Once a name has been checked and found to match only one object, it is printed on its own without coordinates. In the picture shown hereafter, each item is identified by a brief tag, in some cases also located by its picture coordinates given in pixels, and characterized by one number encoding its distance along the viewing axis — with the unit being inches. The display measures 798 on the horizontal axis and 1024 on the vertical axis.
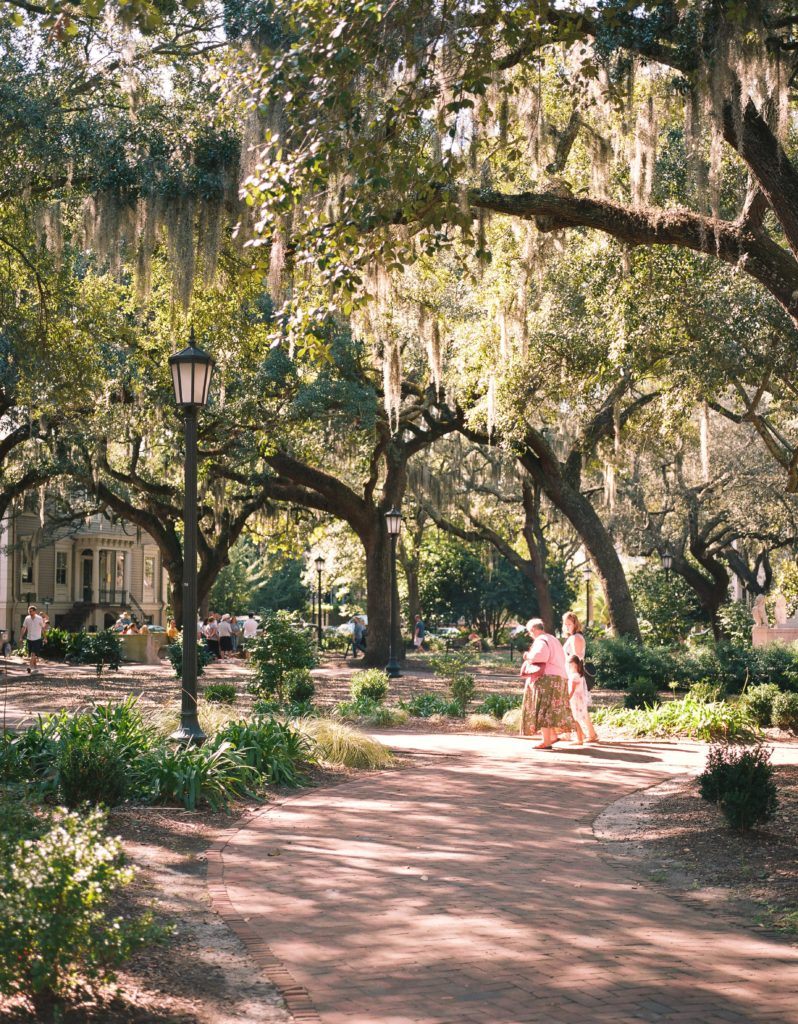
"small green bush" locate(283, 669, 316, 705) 665.6
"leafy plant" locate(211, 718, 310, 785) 431.5
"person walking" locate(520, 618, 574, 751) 538.0
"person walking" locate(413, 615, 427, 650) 2059.5
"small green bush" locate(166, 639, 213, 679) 922.2
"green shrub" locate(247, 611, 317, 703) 668.7
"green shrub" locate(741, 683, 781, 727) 636.6
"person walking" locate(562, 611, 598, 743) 557.0
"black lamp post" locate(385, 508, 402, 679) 1005.2
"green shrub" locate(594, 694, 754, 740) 581.6
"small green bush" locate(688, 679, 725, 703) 689.0
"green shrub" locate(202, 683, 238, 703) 711.7
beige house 2016.5
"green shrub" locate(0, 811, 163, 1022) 167.9
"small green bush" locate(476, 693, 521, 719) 712.4
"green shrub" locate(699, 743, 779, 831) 335.0
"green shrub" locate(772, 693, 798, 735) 621.3
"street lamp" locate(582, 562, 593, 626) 2497.5
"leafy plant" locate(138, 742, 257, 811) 370.6
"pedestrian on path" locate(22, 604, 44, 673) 1122.0
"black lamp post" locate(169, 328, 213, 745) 427.2
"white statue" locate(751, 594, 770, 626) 1145.3
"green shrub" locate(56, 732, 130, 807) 338.6
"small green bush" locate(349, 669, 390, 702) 732.7
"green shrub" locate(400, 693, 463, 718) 714.8
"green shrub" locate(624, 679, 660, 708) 732.0
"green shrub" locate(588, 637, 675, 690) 904.3
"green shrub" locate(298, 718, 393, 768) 487.8
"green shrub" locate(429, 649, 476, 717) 734.5
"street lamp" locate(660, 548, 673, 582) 1546.5
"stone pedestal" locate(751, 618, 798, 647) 1099.3
